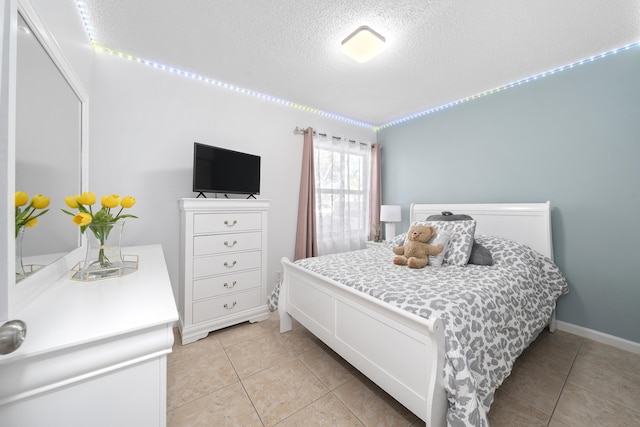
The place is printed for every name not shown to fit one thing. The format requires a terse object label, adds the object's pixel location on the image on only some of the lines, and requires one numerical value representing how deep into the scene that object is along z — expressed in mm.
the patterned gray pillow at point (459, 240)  2030
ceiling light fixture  1780
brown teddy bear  1955
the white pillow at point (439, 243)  2006
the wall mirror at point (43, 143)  709
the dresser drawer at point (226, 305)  2117
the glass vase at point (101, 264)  1033
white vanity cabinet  509
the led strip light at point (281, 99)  1960
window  3400
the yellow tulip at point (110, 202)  1190
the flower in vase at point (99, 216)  1018
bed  1074
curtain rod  3186
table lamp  3393
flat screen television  2266
